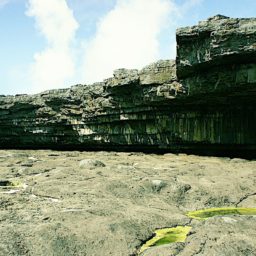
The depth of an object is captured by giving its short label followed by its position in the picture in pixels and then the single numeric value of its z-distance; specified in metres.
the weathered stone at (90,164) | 16.09
